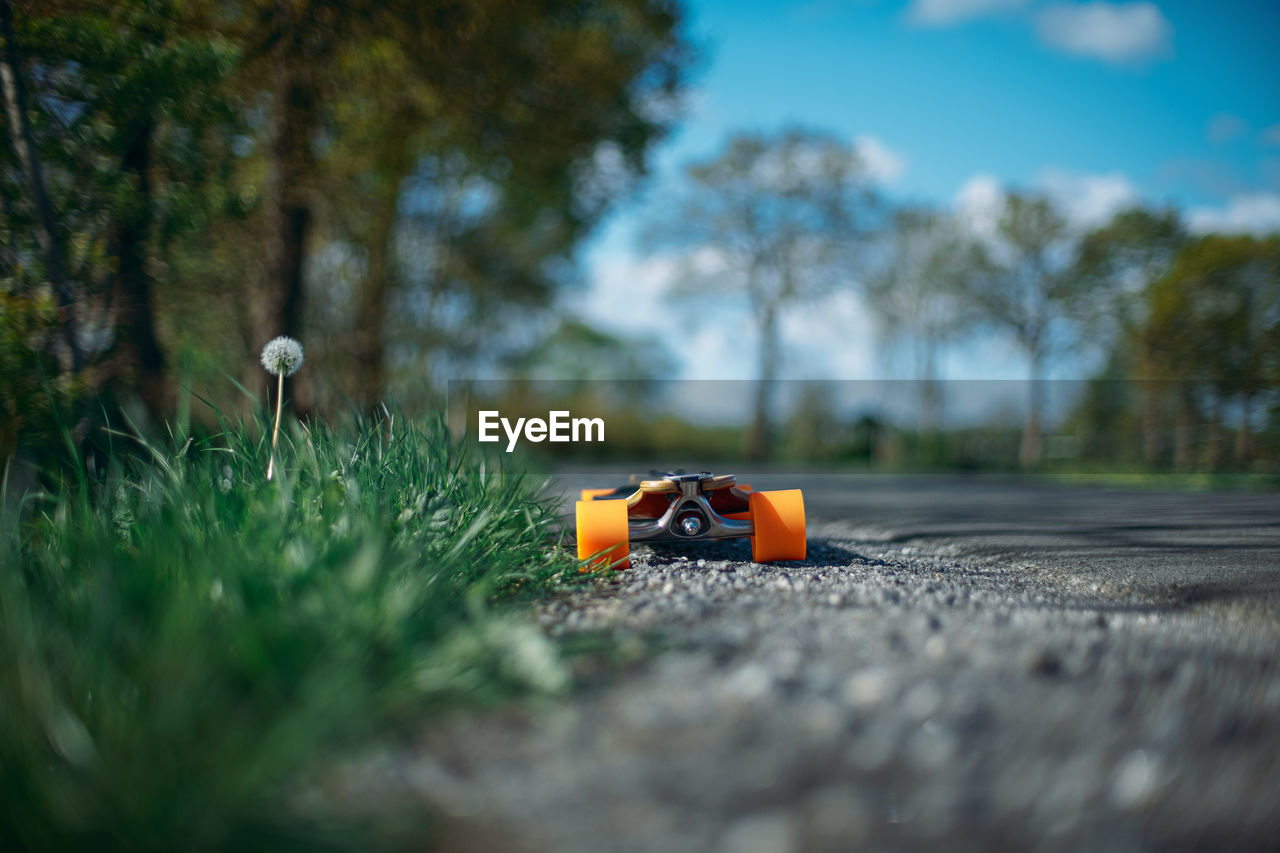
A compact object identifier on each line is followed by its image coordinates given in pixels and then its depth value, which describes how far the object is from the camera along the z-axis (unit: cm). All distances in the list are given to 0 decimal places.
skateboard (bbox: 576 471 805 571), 319
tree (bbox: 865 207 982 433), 2080
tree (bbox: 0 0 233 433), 413
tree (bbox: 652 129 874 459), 2066
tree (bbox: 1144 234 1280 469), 1217
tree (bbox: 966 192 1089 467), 1945
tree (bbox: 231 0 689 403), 677
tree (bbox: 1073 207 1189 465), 1814
